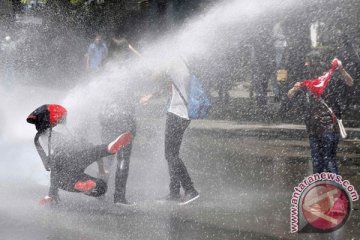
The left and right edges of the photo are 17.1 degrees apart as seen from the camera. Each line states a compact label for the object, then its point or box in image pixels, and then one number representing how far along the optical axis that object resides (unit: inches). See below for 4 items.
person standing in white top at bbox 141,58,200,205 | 513.1
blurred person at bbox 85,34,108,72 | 1243.4
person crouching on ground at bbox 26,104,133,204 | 480.4
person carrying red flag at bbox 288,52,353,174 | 484.8
